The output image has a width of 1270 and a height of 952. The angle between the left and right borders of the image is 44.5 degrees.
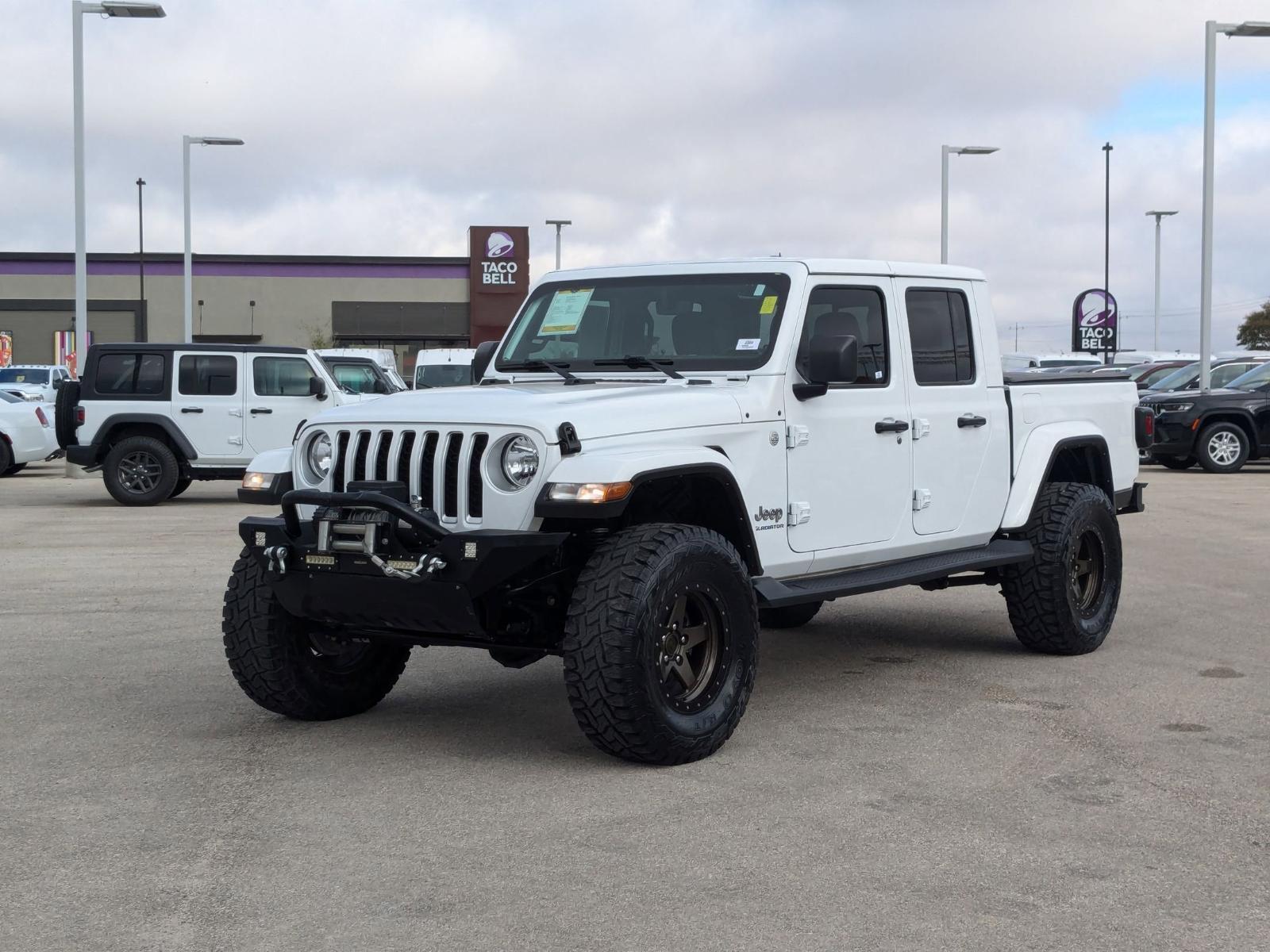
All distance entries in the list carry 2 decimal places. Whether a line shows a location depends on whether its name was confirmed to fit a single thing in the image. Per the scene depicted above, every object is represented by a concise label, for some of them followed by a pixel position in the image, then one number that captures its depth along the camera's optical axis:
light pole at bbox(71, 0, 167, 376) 24.44
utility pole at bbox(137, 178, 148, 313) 63.20
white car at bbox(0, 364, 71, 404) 37.19
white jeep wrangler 18.28
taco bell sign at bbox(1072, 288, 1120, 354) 50.97
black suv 23.00
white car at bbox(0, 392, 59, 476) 22.45
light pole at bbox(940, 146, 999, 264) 35.06
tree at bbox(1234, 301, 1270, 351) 92.81
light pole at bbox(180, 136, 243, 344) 32.38
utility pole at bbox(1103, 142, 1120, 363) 61.62
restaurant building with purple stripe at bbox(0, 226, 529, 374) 66.31
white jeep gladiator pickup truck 5.68
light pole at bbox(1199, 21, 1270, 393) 26.22
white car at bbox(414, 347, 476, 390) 30.88
